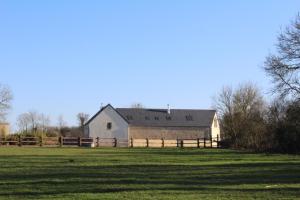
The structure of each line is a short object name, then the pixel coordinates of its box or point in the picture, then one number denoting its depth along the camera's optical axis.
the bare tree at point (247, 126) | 57.85
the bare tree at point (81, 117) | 132.12
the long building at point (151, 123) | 99.19
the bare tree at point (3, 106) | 85.46
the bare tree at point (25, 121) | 120.79
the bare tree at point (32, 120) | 123.31
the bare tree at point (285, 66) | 47.79
